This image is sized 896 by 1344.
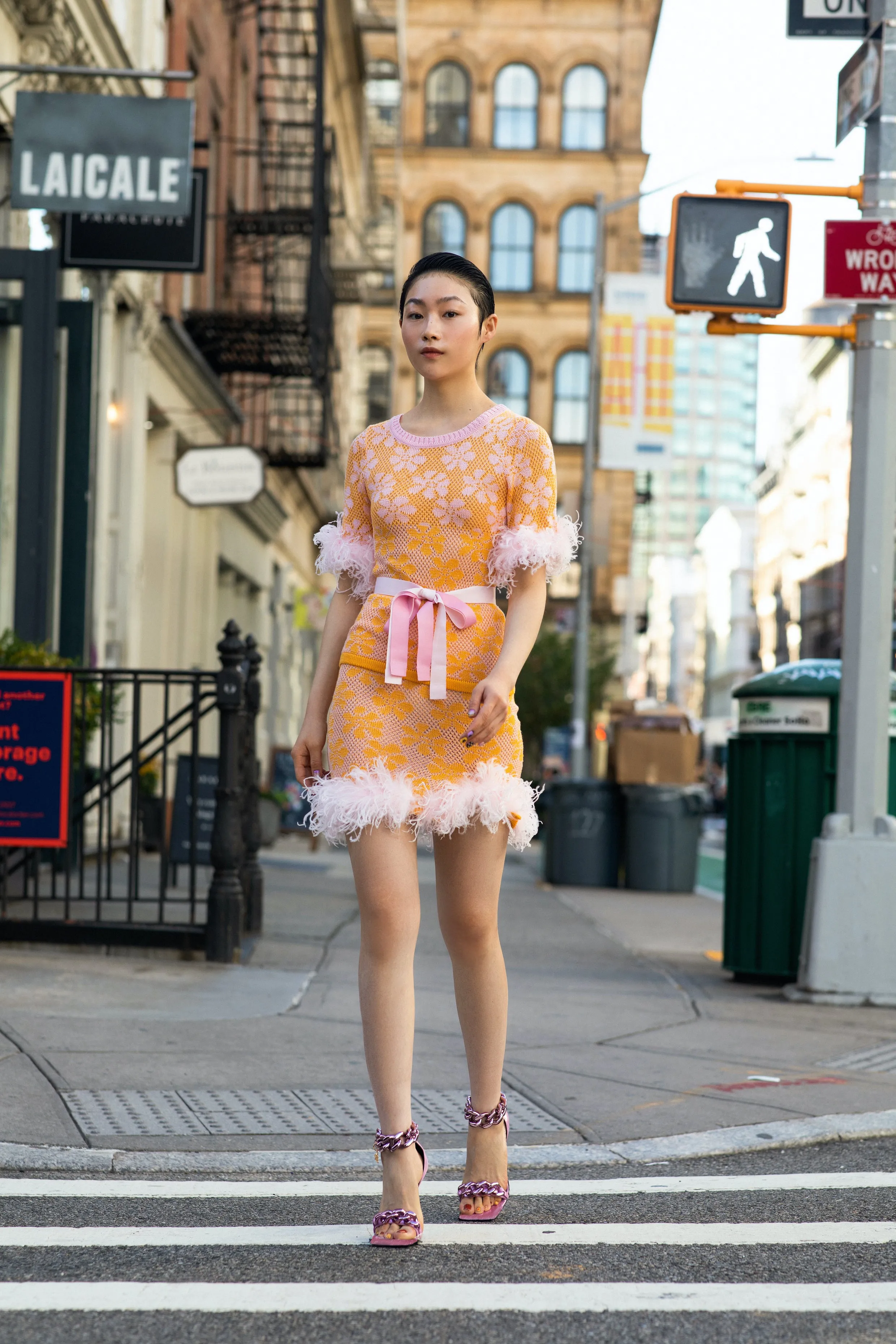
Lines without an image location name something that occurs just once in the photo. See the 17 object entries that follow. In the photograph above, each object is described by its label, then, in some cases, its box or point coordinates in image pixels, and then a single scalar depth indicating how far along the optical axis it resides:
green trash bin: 8.62
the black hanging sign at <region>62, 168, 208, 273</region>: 11.96
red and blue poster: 8.01
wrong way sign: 8.16
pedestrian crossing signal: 8.73
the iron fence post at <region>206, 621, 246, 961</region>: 8.16
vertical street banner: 27.09
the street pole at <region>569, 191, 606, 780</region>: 29.50
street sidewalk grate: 4.72
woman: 3.65
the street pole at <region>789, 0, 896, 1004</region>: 7.89
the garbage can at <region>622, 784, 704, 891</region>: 18.58
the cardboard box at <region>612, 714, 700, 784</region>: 18.89
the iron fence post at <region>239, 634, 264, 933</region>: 9.48
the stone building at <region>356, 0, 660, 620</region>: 53.09
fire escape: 21.06
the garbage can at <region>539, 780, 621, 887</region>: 18.97
